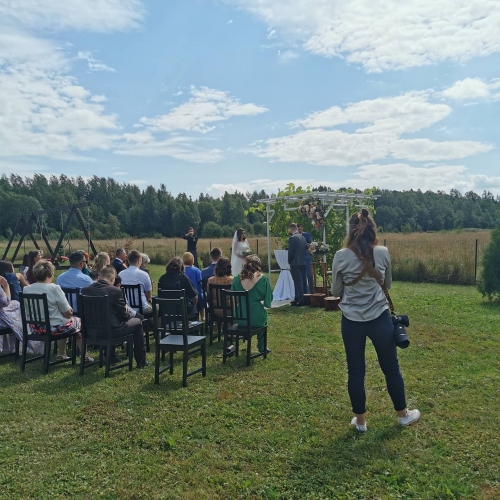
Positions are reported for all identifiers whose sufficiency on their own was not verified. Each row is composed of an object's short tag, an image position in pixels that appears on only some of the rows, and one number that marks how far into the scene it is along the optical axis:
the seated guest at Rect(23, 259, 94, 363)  5.91
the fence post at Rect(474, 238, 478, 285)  14.12
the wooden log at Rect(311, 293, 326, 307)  10.21
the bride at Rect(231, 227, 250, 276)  11.47
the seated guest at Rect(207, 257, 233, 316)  6.92
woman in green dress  6.16
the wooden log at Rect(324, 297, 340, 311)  9.70
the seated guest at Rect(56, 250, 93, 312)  6.68
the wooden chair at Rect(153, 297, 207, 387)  5.23
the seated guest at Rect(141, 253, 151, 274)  8.08
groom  10.36
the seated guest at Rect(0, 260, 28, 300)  7.02
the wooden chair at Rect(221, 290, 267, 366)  5.94
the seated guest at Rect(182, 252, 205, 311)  7.83
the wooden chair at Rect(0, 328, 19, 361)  6.41
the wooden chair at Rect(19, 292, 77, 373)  5.75
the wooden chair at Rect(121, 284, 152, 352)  6.88
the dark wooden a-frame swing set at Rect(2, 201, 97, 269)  16.19
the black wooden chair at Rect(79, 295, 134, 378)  5.54
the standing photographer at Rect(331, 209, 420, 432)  3.80
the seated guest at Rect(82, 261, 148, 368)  5.62
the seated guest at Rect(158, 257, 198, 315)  6.74
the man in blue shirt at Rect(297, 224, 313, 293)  10.84
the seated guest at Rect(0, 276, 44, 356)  6.42
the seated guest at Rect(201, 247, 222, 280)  8.16
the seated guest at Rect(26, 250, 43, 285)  7.70
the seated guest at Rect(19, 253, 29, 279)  7.94
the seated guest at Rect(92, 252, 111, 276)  6.71
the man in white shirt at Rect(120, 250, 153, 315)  7.01
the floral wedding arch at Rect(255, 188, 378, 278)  11.36
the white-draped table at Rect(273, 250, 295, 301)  11.23
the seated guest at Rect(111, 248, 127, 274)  8.80
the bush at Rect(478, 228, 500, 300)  10.28
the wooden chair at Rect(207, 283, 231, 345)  6.73
